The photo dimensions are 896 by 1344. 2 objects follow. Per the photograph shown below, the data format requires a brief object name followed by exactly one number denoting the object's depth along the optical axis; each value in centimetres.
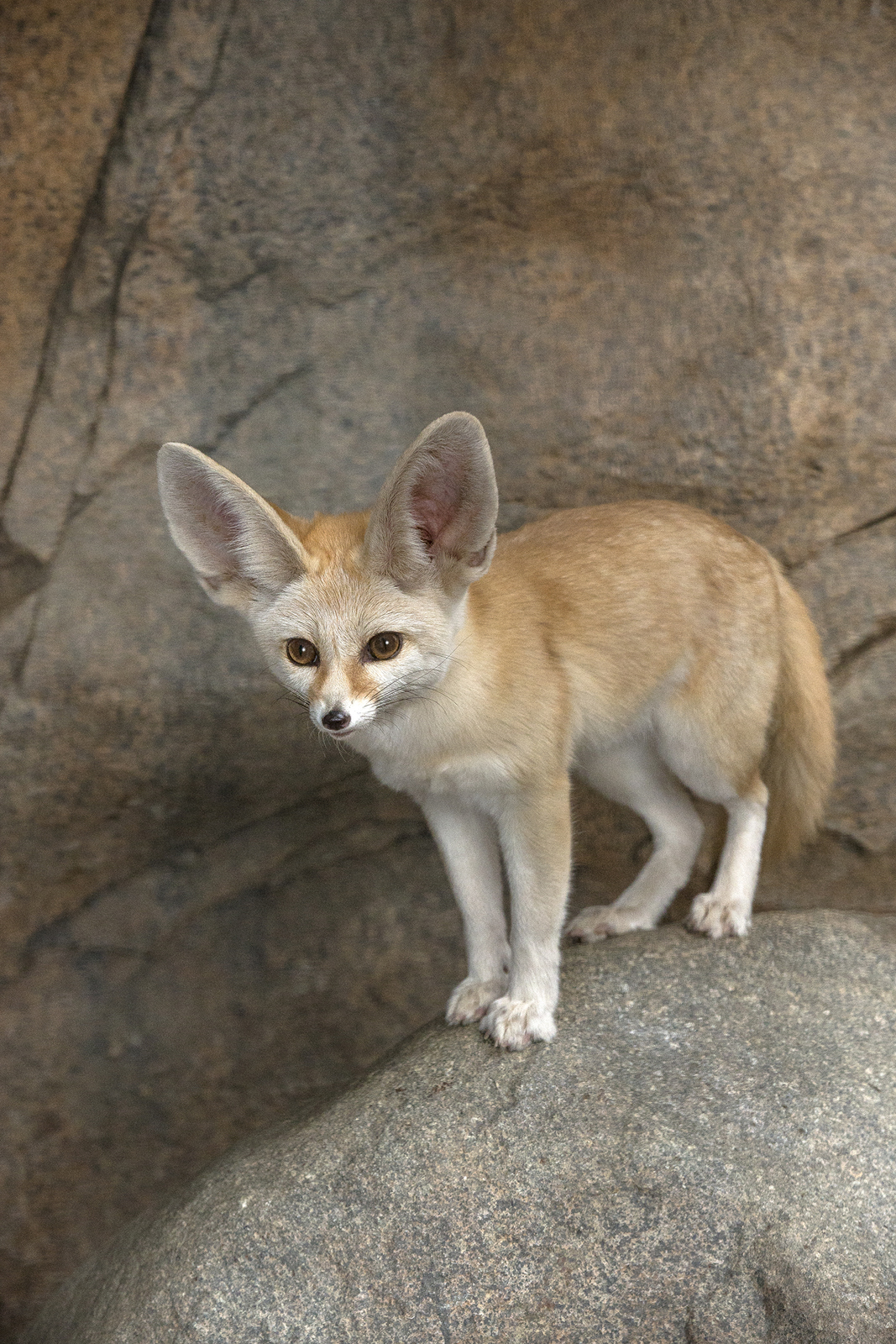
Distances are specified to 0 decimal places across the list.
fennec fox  253
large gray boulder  238
